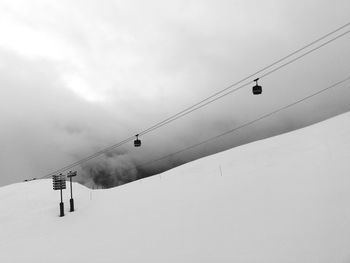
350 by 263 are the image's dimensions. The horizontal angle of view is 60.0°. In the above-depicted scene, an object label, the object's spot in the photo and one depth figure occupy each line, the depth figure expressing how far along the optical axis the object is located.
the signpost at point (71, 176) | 31.07
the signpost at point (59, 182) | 31.15
